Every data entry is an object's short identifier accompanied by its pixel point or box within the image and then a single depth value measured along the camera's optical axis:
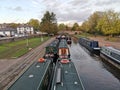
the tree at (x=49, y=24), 59.57
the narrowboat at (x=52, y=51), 16.34
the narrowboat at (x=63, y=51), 17.05
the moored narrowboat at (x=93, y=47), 23.89
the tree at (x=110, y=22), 38.40
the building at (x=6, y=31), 66.25
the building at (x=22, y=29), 80.79
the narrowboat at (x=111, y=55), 15.55
